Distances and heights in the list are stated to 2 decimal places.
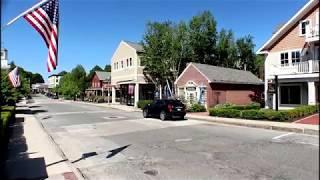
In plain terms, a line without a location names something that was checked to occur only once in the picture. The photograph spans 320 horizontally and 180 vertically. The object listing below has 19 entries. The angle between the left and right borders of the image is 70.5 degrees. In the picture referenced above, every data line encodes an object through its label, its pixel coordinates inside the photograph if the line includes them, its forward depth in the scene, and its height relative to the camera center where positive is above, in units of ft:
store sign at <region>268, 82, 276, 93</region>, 61.66 +1.38
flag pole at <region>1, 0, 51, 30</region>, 18.35 +7.05
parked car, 52.76 -3.99
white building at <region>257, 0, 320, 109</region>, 55.93 +8.87
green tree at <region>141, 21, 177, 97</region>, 89.17 +16.38
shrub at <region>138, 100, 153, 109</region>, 83.16 -4.06
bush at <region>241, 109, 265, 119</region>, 48.66 -4.75
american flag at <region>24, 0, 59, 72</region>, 20.26 +6.10
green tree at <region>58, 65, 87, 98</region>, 173.38 +7.11
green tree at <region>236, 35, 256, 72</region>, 119.87 +20.64
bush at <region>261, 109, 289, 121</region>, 45.61 -4.68
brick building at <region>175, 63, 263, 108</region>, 71.65 +2.08
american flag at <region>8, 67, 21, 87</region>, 58.88 +3.59
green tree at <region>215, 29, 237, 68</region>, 110.74 +21.42
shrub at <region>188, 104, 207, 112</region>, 68.67 -4.76
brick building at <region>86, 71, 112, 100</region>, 166.36 +7.04
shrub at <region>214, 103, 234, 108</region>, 68.56 -3.84
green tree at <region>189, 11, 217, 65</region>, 98.87 +25.51
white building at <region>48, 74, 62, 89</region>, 378.52 +22.67
